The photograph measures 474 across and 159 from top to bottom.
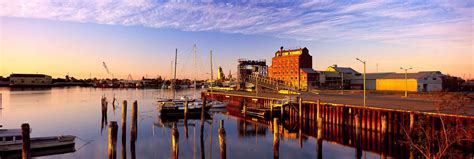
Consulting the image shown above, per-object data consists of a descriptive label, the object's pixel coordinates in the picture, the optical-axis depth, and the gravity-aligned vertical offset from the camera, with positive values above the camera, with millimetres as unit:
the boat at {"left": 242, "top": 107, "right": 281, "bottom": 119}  52062 -4770
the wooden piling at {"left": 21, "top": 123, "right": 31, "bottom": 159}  20484 -3636
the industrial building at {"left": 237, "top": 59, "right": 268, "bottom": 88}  116500 +4983
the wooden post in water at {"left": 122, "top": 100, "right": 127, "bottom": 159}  29359 -4793
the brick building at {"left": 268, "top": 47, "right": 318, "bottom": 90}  105938 +4708
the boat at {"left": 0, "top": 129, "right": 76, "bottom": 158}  27516 -5281
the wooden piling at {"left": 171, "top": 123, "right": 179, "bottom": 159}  23438 -4125
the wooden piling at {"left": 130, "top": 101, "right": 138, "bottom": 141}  31641 -4258
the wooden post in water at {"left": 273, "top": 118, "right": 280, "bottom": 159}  24377 -4387
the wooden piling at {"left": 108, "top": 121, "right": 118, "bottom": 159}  23741 -4034
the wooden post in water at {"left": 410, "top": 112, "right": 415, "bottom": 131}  29650 -3444
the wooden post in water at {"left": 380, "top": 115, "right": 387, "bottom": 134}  30798 -3898
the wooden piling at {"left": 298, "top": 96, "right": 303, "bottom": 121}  47556 -3866
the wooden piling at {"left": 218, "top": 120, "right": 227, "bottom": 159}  23378 -4157
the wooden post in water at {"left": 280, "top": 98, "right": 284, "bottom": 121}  50231 -4377
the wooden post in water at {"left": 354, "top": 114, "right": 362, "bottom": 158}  27872 -5348
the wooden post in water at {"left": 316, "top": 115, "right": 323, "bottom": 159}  26400 -4640
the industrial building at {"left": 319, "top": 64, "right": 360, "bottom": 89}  107231 +1548
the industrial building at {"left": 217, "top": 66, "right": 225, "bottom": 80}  189175 +5146
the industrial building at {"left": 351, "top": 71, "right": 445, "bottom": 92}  87250 +109
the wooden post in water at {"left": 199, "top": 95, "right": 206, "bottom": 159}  29166 -6104
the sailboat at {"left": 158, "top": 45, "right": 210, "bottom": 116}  55094 -4168
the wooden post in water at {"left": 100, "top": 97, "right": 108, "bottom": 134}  47744 -5074
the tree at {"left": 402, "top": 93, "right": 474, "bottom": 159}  19203 -3130
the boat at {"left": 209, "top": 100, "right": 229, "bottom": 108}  67550 -4500
